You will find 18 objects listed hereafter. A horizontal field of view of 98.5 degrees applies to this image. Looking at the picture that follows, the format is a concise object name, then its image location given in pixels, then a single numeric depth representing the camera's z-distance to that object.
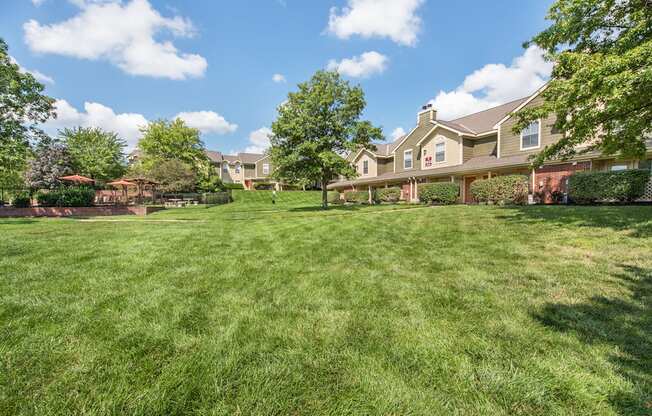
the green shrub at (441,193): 17.97
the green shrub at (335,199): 29.64
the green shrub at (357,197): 27.19
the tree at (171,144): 36.78
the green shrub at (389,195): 23.75
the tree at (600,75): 6.40
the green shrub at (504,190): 14.52
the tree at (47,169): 26.59
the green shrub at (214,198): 27.80
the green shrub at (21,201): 17.50
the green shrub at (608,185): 11.38
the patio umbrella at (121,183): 22.75
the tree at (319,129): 16.50
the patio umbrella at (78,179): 20.17
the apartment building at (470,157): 15.09
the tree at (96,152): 33.47
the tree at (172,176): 29.27
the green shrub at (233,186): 43.56
